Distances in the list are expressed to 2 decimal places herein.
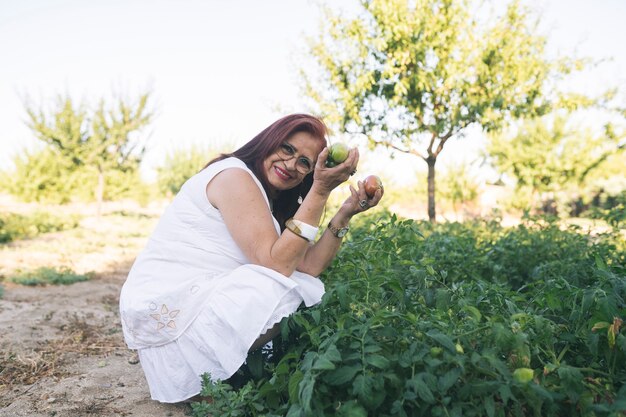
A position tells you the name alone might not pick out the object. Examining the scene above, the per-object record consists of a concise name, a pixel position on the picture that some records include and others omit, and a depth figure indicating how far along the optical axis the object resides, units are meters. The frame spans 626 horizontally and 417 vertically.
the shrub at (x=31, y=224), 9.77
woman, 2.09
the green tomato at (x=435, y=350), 1.46
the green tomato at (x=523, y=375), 1.34
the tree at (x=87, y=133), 17.34
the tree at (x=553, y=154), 18.11
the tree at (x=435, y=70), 8.84
